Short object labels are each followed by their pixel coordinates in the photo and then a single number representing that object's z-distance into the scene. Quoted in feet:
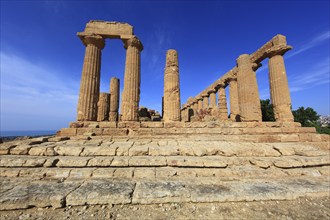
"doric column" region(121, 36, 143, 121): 31.71
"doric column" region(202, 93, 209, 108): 71.68
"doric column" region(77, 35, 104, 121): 31.22
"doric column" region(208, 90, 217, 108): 64.80
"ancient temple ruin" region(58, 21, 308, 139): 28.66
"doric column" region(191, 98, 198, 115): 85.83
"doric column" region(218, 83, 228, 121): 47.80
